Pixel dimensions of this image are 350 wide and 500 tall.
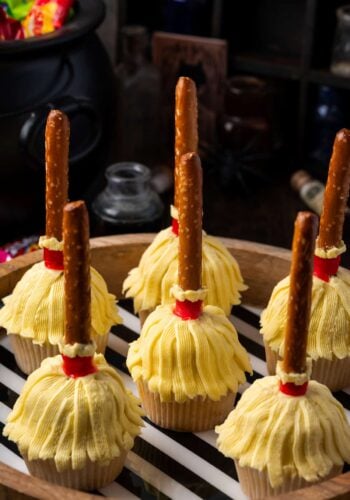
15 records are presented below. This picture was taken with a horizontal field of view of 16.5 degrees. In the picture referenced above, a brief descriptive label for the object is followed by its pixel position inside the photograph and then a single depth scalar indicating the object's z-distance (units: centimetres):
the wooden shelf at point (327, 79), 137
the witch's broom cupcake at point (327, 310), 74
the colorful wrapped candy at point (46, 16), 112
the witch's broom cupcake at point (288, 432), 66
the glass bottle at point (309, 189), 132
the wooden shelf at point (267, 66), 141
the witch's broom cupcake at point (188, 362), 73
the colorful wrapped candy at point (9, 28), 115
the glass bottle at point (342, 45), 134
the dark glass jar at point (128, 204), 115
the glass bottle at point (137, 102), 137
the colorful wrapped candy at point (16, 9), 121
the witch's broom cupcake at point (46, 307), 76
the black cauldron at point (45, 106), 107
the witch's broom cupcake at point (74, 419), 68
